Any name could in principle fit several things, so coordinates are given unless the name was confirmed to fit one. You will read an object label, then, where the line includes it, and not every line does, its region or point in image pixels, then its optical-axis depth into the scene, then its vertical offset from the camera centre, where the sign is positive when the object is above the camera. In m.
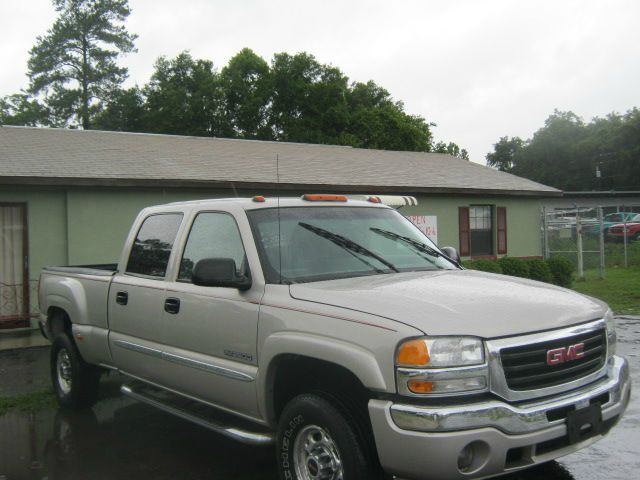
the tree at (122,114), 44.00 +8.22
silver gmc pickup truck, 3.29 -0.65
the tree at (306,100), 43.44 +8.84
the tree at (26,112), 44.09 +8.40
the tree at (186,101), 43.47 +8.86
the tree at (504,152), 84.21 +9.65
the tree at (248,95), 44.66 +9.35
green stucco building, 12.32 +1.00
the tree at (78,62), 44.06 +11.79
